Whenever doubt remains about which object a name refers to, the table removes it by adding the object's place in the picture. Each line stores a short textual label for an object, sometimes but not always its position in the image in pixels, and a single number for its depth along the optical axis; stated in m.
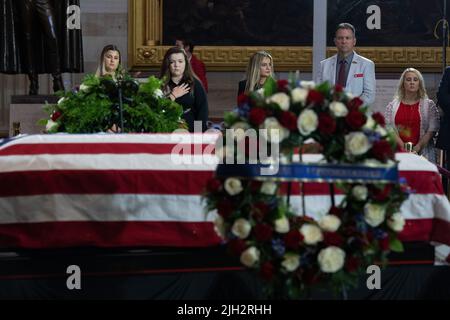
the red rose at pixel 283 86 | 8.95
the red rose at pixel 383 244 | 9.01
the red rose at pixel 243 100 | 8.88
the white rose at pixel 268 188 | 8.74
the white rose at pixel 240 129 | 8.80
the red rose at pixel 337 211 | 8.95
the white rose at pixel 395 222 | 9.05
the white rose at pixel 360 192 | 8.83
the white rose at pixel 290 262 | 8.78
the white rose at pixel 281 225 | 8.75
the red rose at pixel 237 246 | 8.80
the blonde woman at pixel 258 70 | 16.31
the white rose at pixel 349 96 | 8.96
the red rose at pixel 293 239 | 8.76
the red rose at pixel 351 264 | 8.89
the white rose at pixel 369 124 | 8.82
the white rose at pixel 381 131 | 8.90
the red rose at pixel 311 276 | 8.89
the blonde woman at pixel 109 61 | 16.23
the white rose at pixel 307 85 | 8.95
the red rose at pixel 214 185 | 8.90
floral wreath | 8.73
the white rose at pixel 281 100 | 8.74
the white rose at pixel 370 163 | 8.78
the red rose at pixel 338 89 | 8.93
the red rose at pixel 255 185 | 8.79
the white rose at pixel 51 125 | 13.17
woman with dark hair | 15.23
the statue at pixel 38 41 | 21.97
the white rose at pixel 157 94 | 13.23
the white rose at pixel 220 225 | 8.95
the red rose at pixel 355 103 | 8.84
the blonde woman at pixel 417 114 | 18.19
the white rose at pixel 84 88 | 12.98
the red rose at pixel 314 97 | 8.76
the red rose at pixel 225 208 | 8.84
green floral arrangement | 12.87
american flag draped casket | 10.92
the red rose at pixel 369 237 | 8.91
